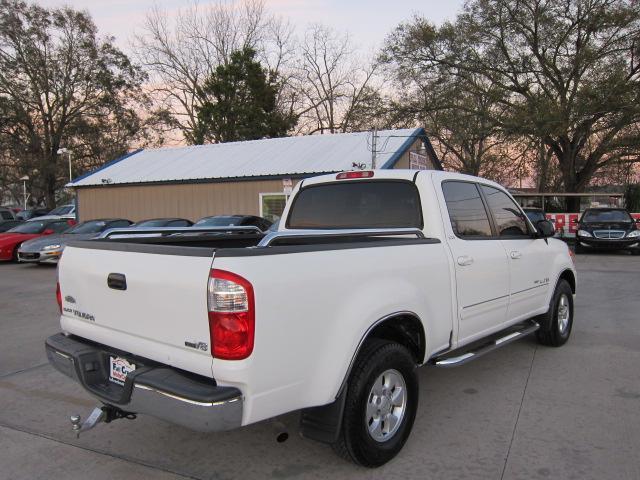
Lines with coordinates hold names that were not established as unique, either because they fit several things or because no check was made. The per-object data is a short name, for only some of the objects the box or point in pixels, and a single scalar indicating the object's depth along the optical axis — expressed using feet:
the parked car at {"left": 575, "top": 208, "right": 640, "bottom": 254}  55.77
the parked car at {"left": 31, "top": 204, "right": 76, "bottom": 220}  110.63
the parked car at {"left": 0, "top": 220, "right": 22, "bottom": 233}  63.68
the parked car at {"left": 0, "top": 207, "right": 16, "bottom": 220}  77.66
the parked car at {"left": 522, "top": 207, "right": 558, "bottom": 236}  64.13
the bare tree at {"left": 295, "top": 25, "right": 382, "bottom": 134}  150.71
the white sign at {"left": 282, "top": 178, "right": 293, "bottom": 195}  54.45
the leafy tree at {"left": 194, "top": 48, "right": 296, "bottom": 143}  123.65
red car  51.42
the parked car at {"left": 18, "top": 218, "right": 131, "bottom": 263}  46.78
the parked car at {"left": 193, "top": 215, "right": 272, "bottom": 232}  51.42
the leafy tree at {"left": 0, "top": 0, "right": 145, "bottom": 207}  124.67
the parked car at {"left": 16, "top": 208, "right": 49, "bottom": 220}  114.60
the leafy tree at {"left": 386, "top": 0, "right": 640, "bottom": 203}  81.82
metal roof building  70.13
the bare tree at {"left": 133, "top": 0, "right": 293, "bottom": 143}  150.51
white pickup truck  8.32
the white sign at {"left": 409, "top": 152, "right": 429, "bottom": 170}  73.39
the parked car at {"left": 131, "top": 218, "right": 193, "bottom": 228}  52.85
